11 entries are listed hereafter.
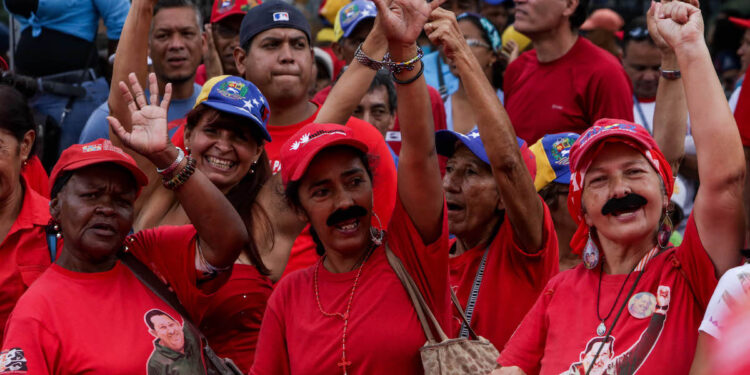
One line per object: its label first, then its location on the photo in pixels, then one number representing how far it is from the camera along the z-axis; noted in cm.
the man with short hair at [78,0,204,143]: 1183
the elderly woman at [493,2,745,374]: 587
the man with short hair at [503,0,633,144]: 1097
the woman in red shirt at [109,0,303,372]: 834
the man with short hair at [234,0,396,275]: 1015
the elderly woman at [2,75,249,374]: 686
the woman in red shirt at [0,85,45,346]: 782
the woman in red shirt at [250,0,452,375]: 681
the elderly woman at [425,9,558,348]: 762
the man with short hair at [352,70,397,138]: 1147
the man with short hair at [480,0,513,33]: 1552
